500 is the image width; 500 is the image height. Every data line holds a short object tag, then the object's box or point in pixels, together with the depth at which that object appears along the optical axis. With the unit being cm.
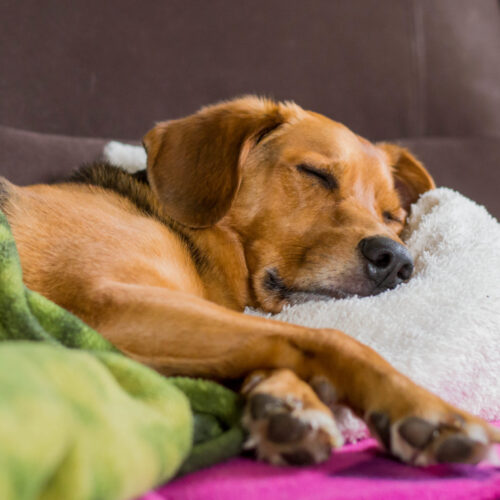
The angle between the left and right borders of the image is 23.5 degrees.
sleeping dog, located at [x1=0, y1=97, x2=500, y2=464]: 51
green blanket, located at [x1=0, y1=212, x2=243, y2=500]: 44
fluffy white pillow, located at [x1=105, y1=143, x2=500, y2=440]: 59
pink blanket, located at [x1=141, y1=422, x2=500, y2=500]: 49
